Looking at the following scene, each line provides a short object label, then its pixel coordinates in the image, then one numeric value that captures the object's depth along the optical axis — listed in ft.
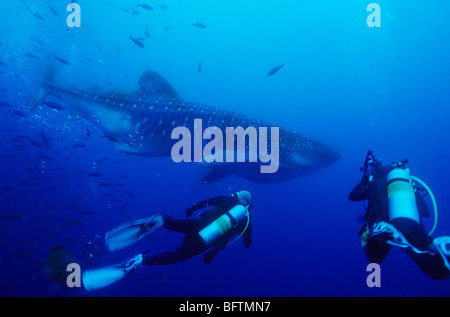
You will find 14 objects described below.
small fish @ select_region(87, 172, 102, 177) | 26.71
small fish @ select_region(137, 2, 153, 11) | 42.10
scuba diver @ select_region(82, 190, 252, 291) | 13.91
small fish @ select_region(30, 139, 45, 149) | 28.75
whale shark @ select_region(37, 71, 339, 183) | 24.08
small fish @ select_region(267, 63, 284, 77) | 32.15
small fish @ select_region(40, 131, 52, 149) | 25.90
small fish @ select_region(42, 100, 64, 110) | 24.09
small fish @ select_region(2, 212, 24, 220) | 24.97
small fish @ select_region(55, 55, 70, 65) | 28.96
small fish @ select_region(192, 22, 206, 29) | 45.16
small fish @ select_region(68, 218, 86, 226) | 25.60
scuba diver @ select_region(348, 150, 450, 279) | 9.56
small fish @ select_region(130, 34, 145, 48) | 34.96
